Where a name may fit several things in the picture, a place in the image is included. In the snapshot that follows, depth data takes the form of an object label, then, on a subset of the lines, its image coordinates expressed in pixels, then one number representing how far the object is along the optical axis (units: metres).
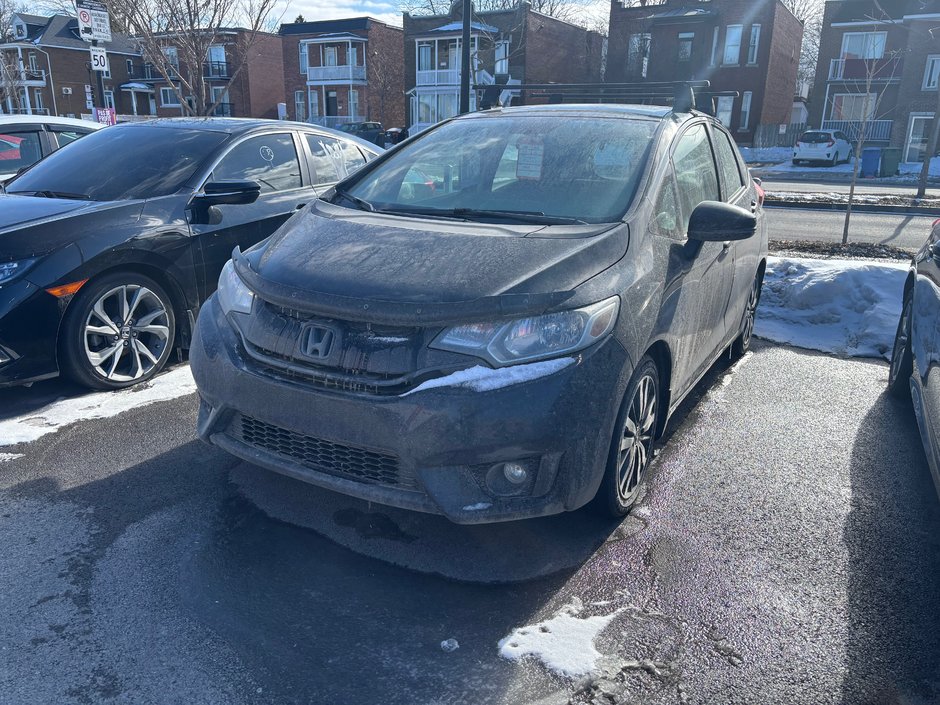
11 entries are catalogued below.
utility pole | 11.73
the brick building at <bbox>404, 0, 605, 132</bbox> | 42.12
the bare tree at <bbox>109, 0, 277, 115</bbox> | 14.63
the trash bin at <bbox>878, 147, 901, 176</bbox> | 26.23
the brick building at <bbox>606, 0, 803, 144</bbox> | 39.38
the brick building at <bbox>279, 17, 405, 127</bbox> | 48.94
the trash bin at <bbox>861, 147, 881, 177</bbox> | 26.11
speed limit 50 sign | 13.03
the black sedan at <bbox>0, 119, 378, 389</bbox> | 4.25
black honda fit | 2.70
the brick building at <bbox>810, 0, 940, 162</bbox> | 35.84
